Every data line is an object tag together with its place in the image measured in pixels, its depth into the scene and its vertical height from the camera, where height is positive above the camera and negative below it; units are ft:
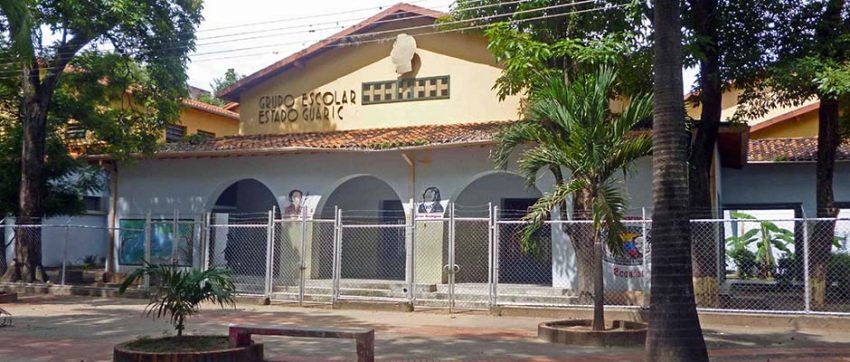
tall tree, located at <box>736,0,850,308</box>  44.52 +9.81
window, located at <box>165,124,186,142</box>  94.18 +12.68
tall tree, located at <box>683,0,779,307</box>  48.67 +11.54
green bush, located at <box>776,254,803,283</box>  53.32 -1.61
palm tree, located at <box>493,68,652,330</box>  37.45 +4.57
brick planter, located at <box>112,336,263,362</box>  28.19 -4.03
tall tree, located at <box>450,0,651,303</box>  46.34 +11.28
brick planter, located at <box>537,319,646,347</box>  36.58 -4.13
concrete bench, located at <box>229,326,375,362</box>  28.68 -3.32
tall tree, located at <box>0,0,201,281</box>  58.80 +14.61
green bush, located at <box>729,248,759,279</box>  67.05 -1.32
